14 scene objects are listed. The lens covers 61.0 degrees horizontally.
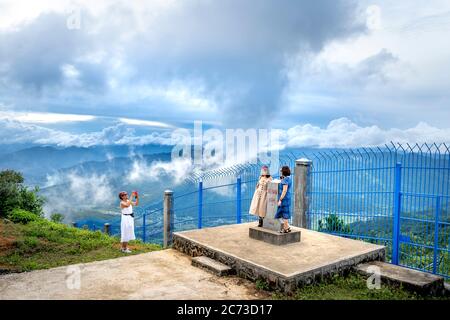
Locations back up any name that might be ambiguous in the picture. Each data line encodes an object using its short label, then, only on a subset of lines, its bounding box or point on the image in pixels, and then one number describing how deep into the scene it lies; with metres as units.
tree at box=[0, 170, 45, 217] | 12.86
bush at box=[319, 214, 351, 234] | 8.87
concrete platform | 5.77
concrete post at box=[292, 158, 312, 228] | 9.52
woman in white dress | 8.70
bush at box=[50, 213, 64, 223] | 16.19
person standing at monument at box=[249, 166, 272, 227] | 7.73
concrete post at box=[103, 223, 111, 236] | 14.76
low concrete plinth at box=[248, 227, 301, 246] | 7.22
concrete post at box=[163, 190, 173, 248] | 11.13
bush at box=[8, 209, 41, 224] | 12.28
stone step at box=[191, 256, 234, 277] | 6.26
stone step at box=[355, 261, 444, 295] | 5.76
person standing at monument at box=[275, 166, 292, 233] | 7.23
